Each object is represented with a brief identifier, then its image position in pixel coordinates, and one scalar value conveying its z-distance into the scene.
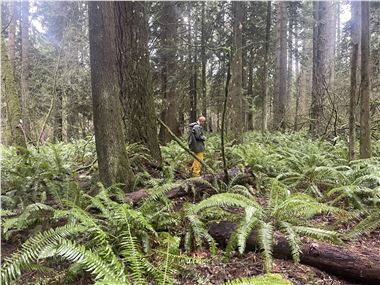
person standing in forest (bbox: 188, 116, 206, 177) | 8.52
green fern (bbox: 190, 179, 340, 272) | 3.77
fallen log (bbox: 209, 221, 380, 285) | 3.48
